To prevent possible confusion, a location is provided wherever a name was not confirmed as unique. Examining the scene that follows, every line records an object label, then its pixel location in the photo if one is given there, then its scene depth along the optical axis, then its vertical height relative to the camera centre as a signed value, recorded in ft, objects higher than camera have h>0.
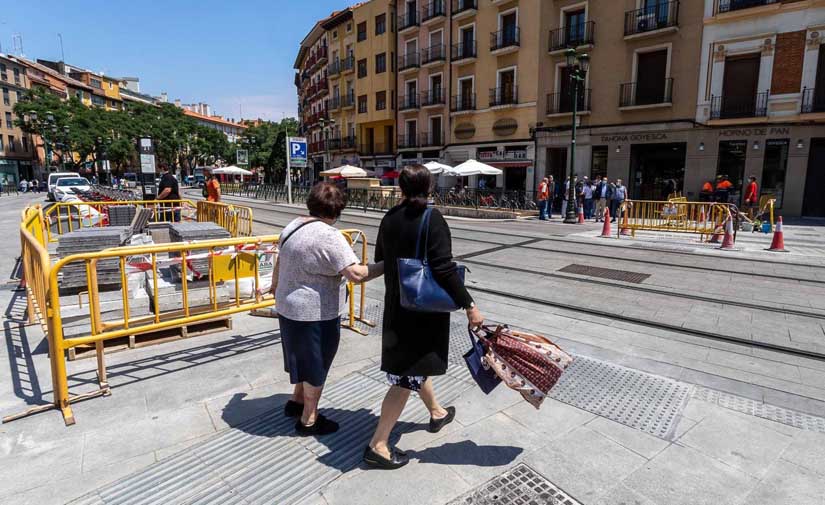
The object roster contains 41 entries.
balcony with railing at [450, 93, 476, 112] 101.41 +17.37
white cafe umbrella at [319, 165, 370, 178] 91.57 +1.93
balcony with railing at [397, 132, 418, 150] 117.91 +10.45
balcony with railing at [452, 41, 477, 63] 99.55 +27.99
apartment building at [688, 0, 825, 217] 61.26 +11.67
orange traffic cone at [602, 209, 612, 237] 46.19 -4.46
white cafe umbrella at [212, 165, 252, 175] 132.87 +3.26
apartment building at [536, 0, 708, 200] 70.44 +14.80
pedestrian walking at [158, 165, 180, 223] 37.90 -0.53
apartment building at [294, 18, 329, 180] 162.81 +33.84
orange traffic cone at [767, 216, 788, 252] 36.58 -4.67
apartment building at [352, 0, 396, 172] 124.16 +27.00
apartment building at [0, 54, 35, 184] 177.88 +19.94
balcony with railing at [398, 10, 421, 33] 112.78 +39.37
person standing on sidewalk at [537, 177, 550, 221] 63.46 -2.05
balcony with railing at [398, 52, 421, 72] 113.59 +29.58
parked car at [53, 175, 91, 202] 88.07 -0.92
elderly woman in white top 9.04 -2.03
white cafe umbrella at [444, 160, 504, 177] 76.38 +2.08
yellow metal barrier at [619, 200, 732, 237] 41.22 -3.25
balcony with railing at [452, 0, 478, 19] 98.22 +36.89
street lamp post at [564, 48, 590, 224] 57.31 +2.84
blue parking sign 80.74 +5.60
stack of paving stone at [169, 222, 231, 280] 20.63 -2.63
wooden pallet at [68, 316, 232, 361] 14.79 -5.25
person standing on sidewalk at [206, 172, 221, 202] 37.35 -0.67
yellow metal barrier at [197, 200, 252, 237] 32.05 -2.55
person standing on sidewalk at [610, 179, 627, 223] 60.85 -1.70
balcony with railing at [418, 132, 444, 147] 111.67 +10.25
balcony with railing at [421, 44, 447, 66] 106.42 +29.42
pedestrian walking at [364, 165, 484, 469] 8.31 -2.41
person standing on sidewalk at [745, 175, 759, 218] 55.01 -1.53
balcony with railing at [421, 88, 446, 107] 108.17 +19.74
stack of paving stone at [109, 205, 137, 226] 37.45 -2.68
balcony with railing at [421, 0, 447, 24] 105.60 +39.03
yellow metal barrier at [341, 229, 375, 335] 17.34 -4.79
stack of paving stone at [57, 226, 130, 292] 22.45 -3.44
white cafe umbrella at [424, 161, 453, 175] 80.73 +2.53
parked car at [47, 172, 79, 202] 100.58 +0.75
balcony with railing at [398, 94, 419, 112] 115.55 +19.87
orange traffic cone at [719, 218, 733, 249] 37.06 -4.35
